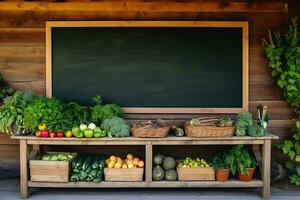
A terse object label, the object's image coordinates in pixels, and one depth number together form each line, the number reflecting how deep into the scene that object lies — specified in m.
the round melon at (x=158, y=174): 5.29
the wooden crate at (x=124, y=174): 5.26
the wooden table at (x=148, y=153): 5.17
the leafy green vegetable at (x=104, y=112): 5.47
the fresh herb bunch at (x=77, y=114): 5.38
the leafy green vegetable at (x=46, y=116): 5.20
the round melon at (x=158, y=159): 5.40
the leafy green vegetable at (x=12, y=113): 5.28
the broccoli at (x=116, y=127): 5.21
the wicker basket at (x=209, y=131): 5.17
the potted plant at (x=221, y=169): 5.27
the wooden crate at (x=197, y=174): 5.29
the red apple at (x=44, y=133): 5.18
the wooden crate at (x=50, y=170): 5.21
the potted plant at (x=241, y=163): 5.29
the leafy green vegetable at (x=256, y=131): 5.23
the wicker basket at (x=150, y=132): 5.17
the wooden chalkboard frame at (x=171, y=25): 5.83
